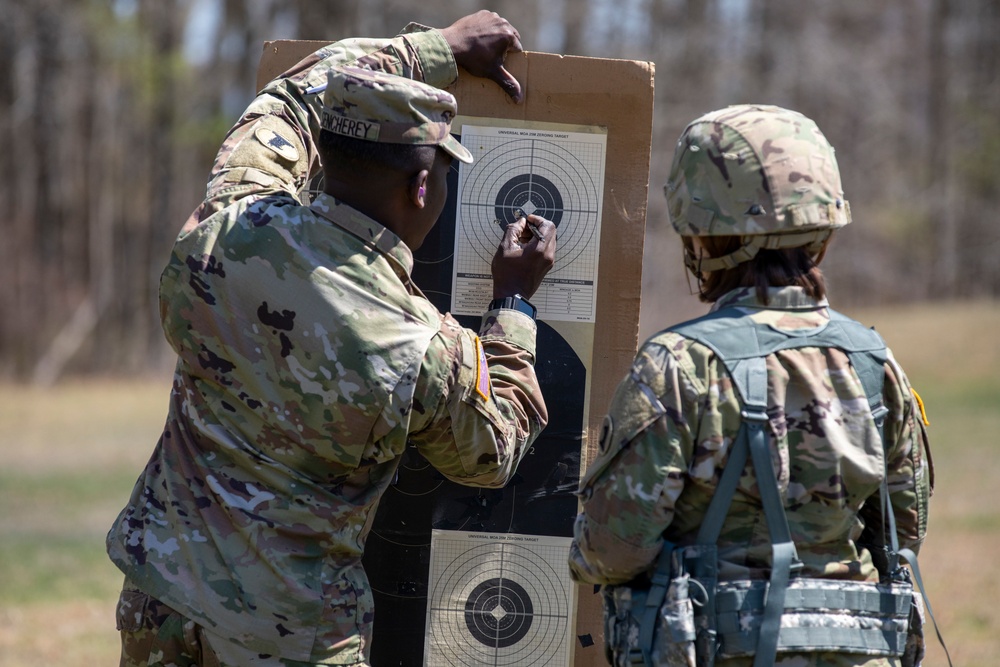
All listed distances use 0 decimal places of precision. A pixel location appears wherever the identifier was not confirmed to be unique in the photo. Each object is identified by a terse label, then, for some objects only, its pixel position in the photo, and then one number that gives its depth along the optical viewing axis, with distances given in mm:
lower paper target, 6398
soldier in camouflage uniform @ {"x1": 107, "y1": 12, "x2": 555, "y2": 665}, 4559
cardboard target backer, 6383
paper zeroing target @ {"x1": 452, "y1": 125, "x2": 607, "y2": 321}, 6379
